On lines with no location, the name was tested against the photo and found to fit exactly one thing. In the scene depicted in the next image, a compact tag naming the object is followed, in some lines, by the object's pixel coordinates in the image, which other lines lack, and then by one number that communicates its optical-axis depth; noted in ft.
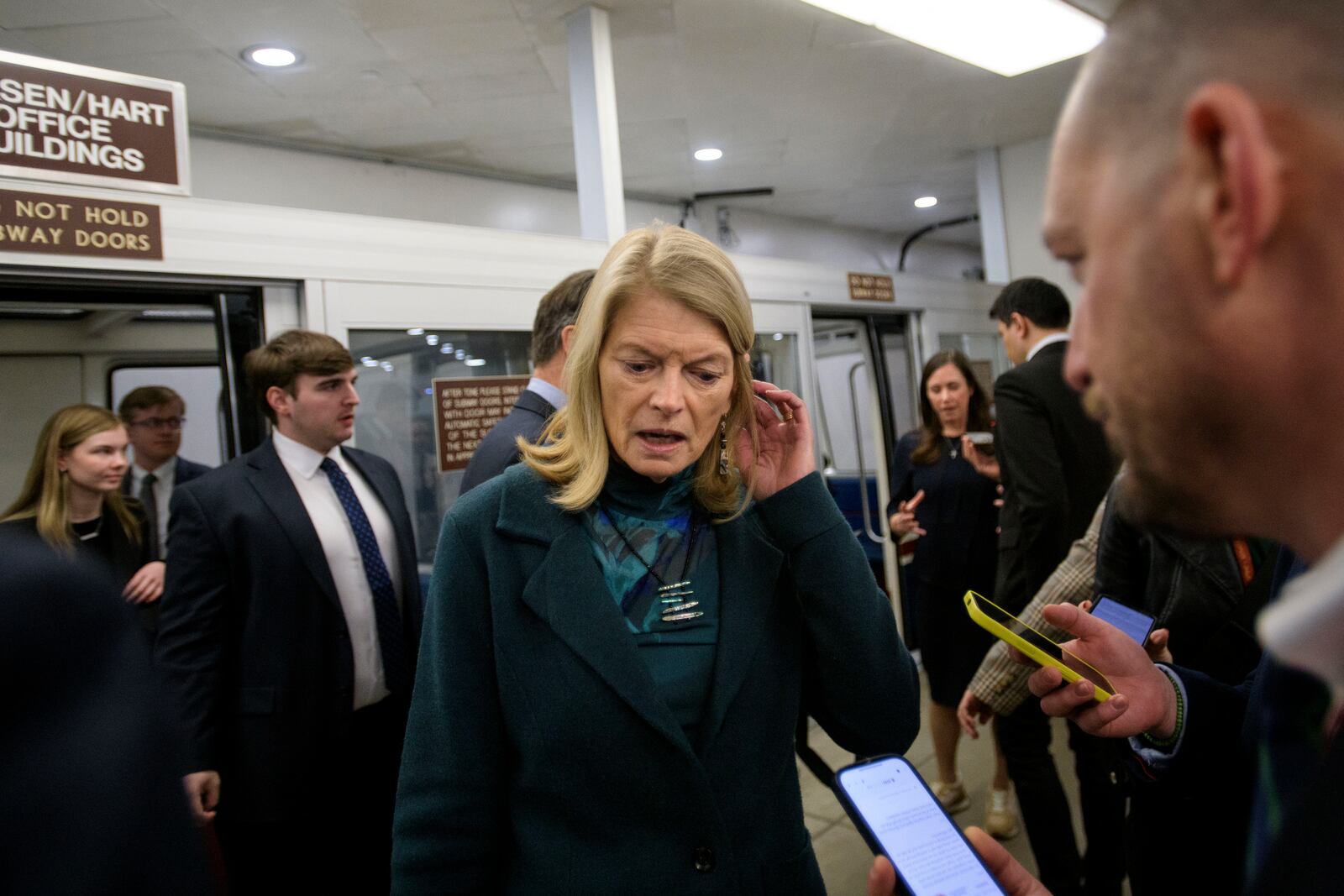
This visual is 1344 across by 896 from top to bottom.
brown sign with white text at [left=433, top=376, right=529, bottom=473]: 11.27
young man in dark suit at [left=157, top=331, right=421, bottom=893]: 8.10
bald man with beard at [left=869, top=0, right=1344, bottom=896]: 1.65
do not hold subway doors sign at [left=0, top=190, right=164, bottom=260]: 7.91
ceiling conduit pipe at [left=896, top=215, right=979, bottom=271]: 32.01
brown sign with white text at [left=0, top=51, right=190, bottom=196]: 7.86
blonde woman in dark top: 10.28
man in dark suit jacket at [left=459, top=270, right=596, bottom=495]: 7.43
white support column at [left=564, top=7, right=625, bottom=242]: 13.66
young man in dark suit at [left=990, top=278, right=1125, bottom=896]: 8.84
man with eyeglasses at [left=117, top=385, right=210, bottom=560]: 14.52
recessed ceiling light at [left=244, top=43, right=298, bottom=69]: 13.80
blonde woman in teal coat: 4.11
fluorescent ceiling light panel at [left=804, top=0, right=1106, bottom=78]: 12.95
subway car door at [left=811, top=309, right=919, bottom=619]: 19.11
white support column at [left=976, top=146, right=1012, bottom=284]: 23.45
